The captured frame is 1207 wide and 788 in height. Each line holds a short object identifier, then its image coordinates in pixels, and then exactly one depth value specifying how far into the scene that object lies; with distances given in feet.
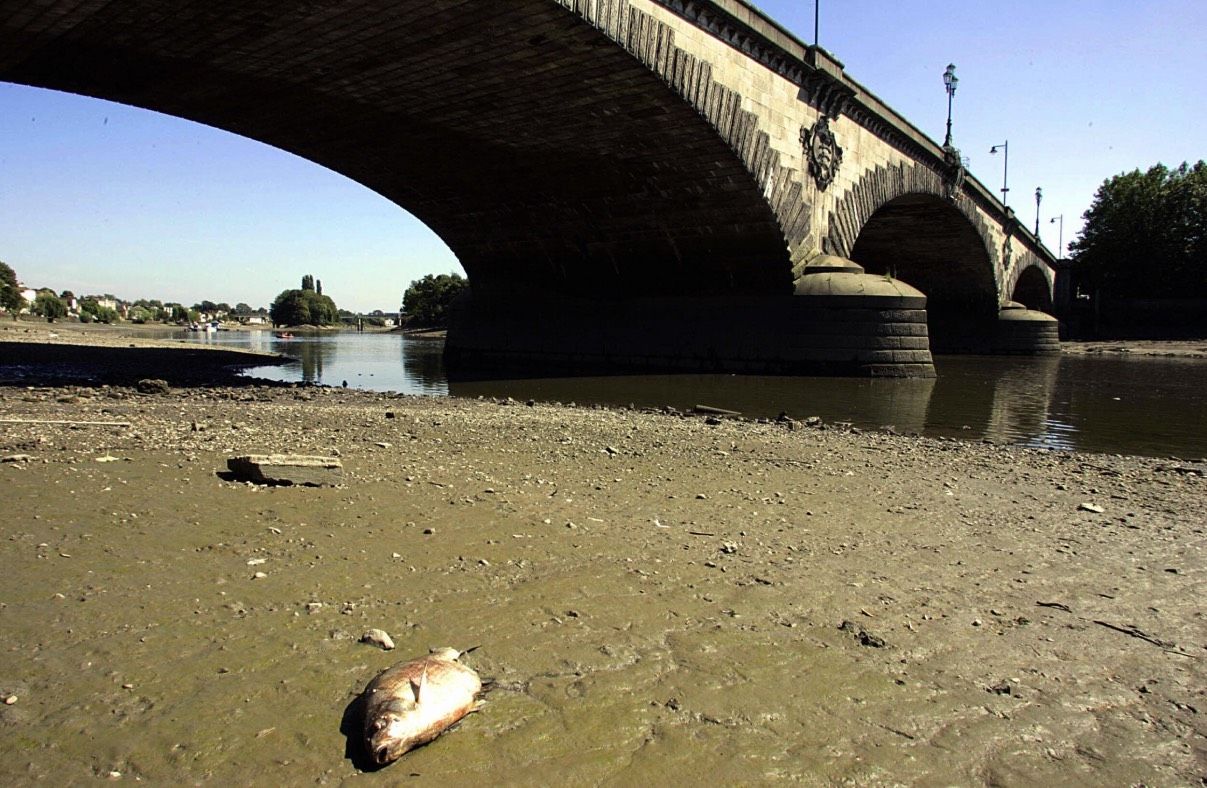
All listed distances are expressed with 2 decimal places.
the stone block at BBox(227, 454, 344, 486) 18.79
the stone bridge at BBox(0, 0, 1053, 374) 56.80
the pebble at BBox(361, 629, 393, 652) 10.38
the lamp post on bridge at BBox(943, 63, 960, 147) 118.01
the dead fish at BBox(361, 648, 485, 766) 7.86
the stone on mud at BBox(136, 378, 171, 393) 48.79
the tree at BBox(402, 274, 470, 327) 320.29
